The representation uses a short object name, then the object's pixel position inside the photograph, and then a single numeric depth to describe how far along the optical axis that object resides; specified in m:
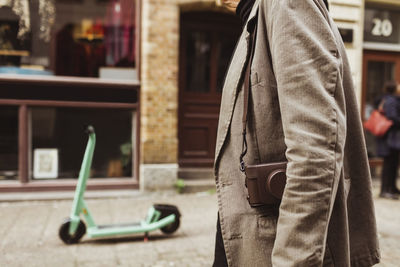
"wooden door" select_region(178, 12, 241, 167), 8.74
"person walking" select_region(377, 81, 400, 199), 7.73
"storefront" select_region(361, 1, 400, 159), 9.65
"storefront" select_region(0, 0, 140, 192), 7.60
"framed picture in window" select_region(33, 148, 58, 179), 7.73
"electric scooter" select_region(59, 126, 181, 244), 4.98
